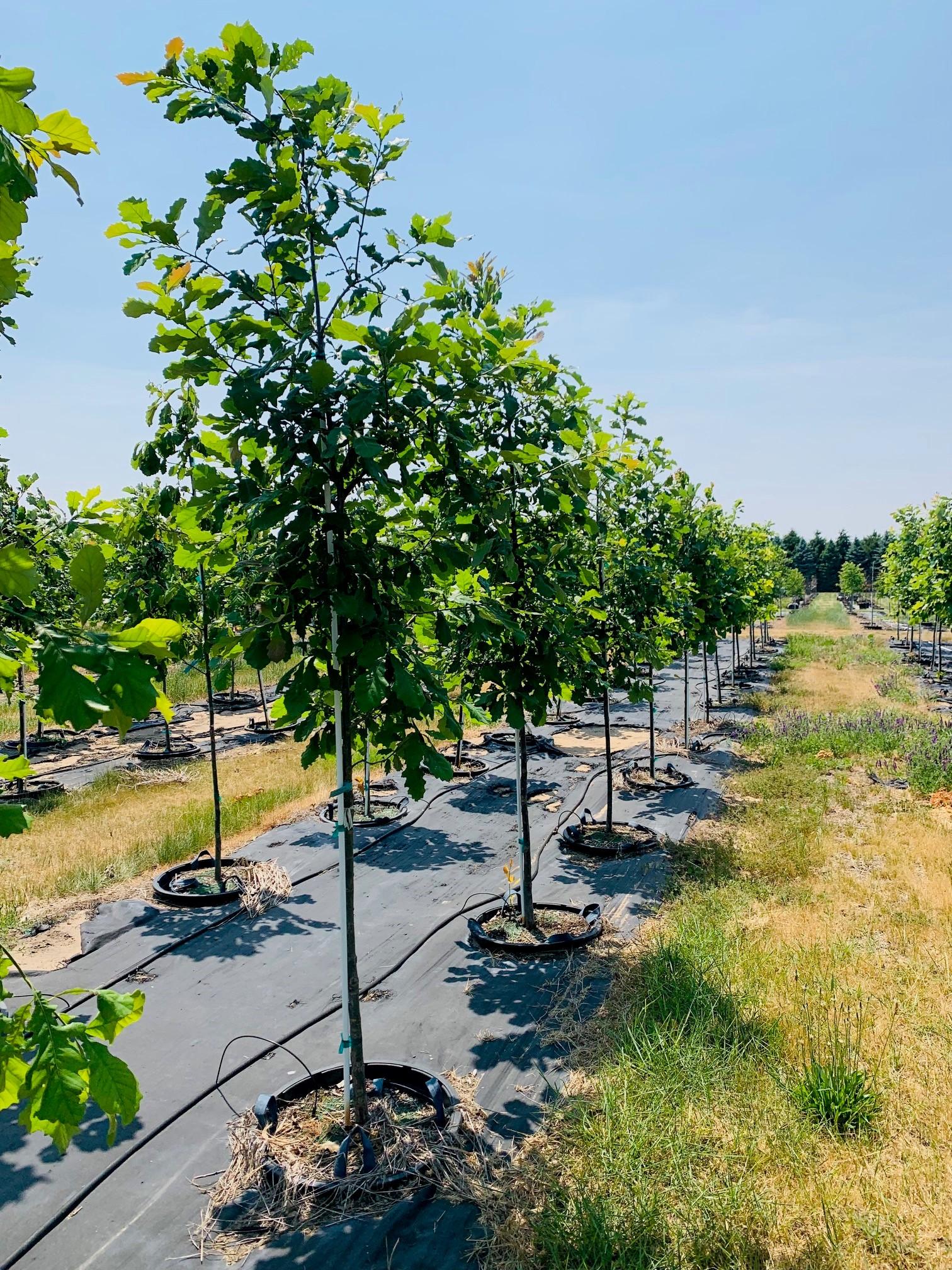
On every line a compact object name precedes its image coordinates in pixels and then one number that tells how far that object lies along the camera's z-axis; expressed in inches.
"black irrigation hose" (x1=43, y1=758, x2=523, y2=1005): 209.6
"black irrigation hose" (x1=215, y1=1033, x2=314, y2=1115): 172.6
